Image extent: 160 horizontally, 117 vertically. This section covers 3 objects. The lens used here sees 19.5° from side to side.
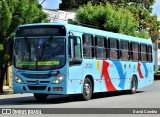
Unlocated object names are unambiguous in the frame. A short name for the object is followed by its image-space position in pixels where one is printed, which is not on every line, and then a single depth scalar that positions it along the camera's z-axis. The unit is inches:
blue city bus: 666.8
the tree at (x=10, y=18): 974.4
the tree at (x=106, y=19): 1521.9
